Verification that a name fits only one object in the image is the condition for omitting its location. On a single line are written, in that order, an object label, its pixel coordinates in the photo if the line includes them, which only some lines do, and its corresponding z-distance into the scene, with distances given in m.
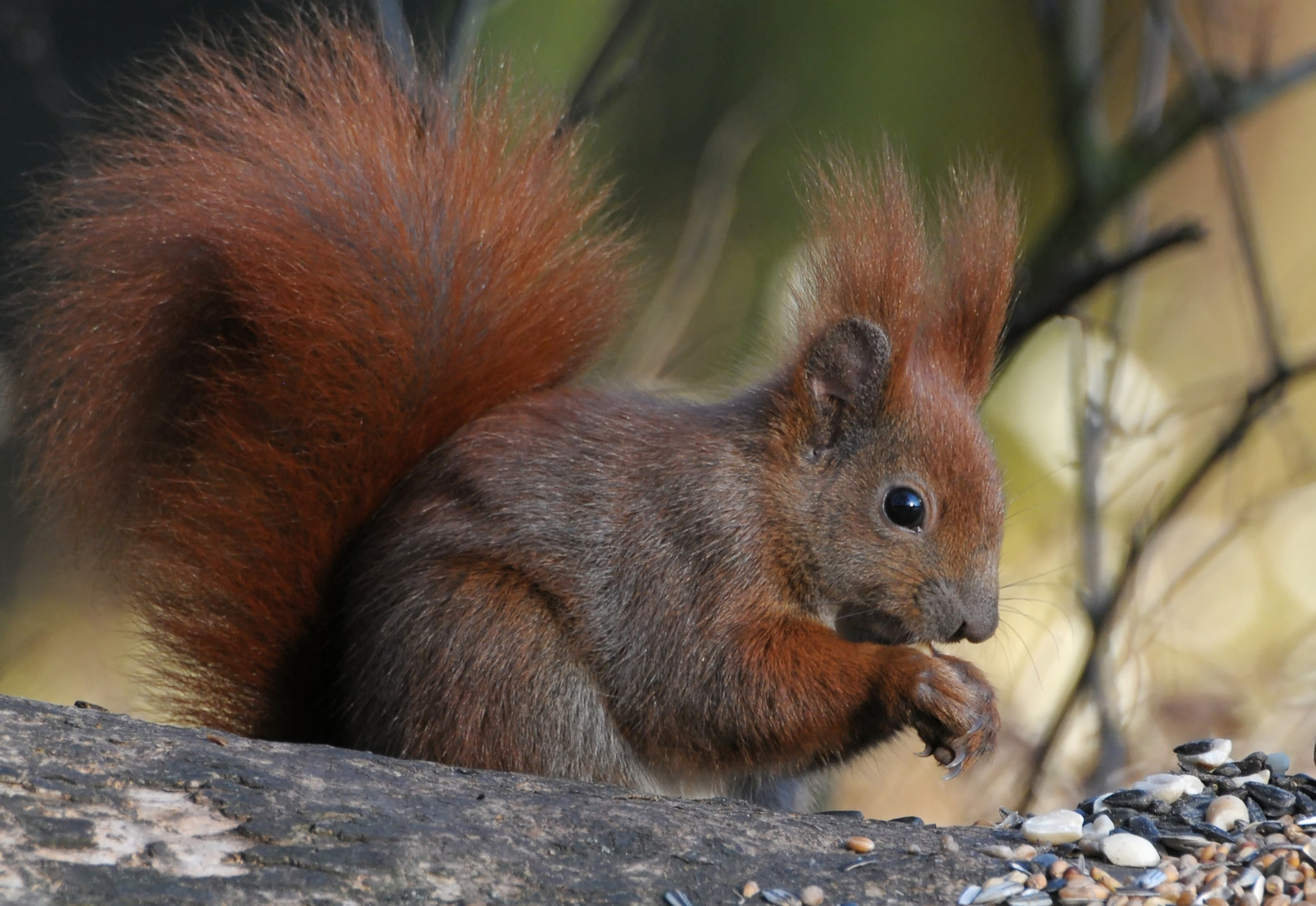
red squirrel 3.59
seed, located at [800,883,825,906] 2.69
